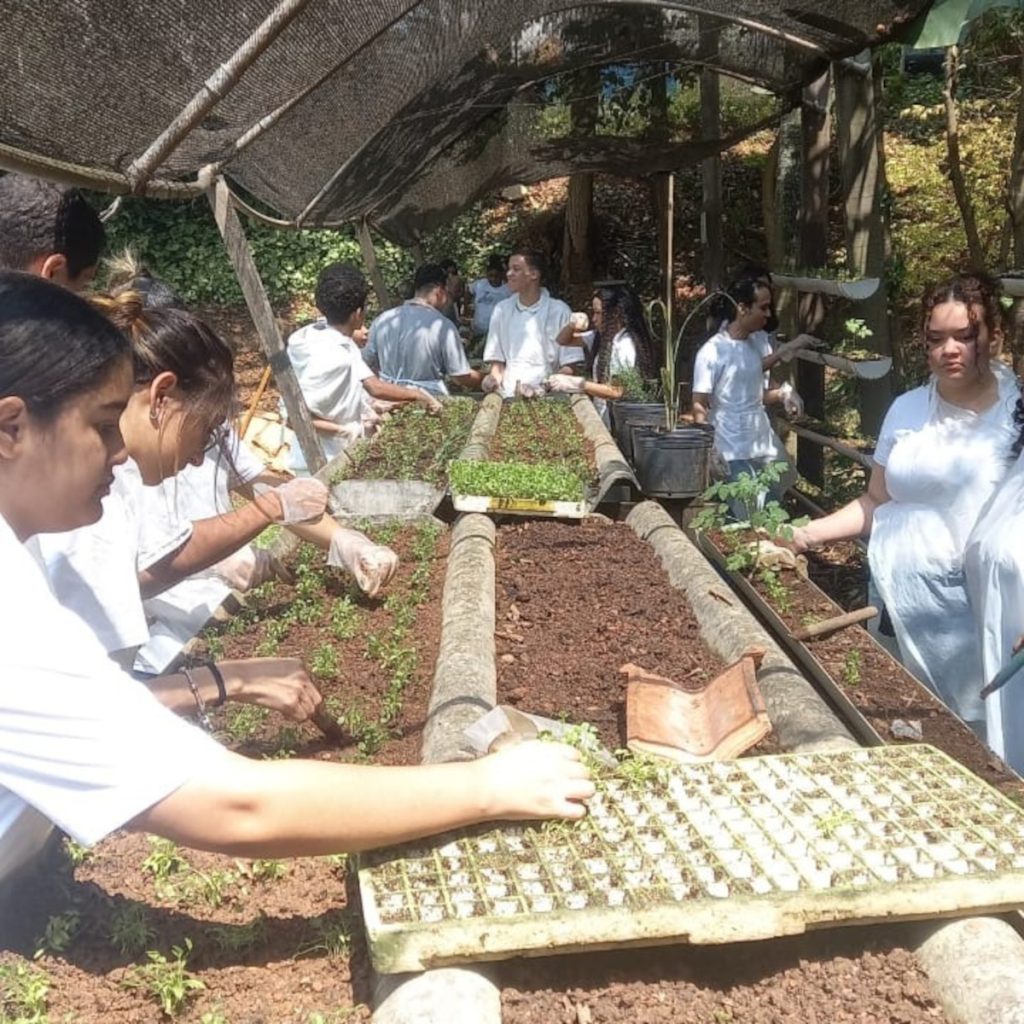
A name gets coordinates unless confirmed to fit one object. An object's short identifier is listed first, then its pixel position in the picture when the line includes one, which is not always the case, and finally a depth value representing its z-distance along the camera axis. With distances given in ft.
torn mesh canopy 10.77
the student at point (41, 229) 9.24
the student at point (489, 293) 43.04
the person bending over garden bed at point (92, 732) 4.33
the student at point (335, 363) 20.24
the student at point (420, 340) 25.20
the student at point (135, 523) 7.47
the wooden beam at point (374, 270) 33.24
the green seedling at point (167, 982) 5.81
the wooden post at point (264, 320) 18.40
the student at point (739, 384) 21.71
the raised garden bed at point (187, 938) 5.88
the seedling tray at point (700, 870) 5.74
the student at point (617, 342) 27.53
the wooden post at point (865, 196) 21.98
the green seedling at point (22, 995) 5.57
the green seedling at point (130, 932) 6.35
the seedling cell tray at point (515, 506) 18.69
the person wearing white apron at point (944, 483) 11.86
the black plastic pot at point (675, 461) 21.27
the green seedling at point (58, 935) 6.23
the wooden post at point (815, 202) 24.79
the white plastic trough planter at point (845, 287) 19.80
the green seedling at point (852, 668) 12.32
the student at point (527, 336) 26.35
